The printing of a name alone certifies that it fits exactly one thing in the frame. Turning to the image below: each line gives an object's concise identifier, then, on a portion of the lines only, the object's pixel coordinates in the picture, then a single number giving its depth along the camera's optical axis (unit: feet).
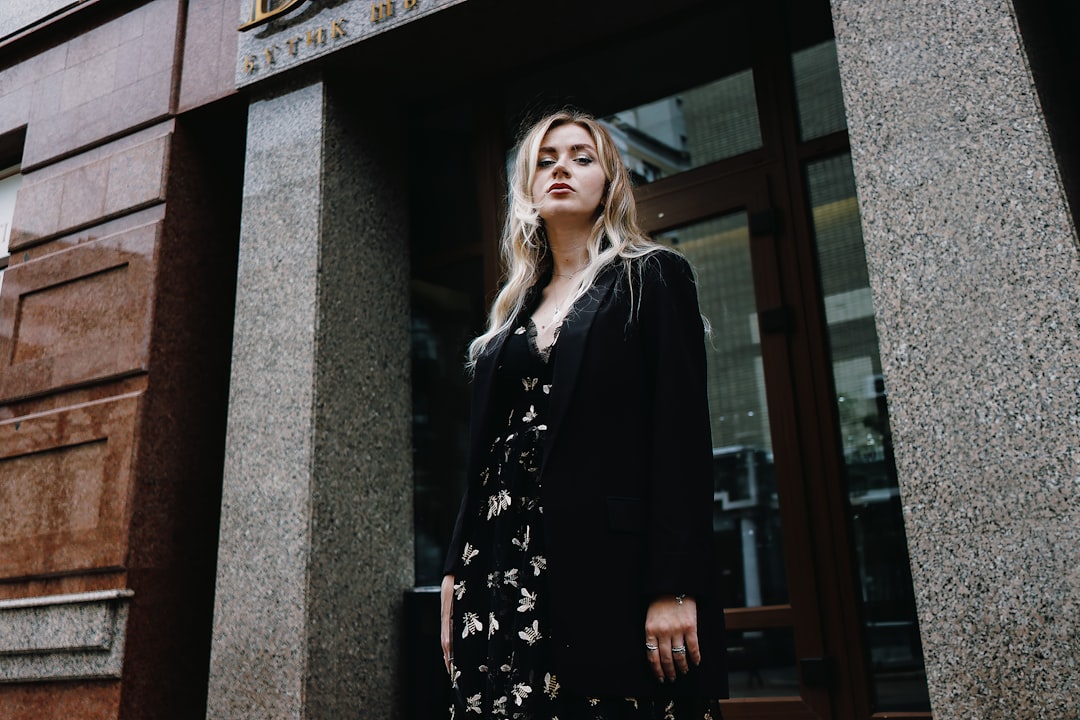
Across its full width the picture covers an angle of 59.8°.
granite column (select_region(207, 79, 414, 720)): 14.52
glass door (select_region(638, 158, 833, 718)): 13.42
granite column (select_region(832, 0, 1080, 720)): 9.02
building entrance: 13.21
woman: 7.21
